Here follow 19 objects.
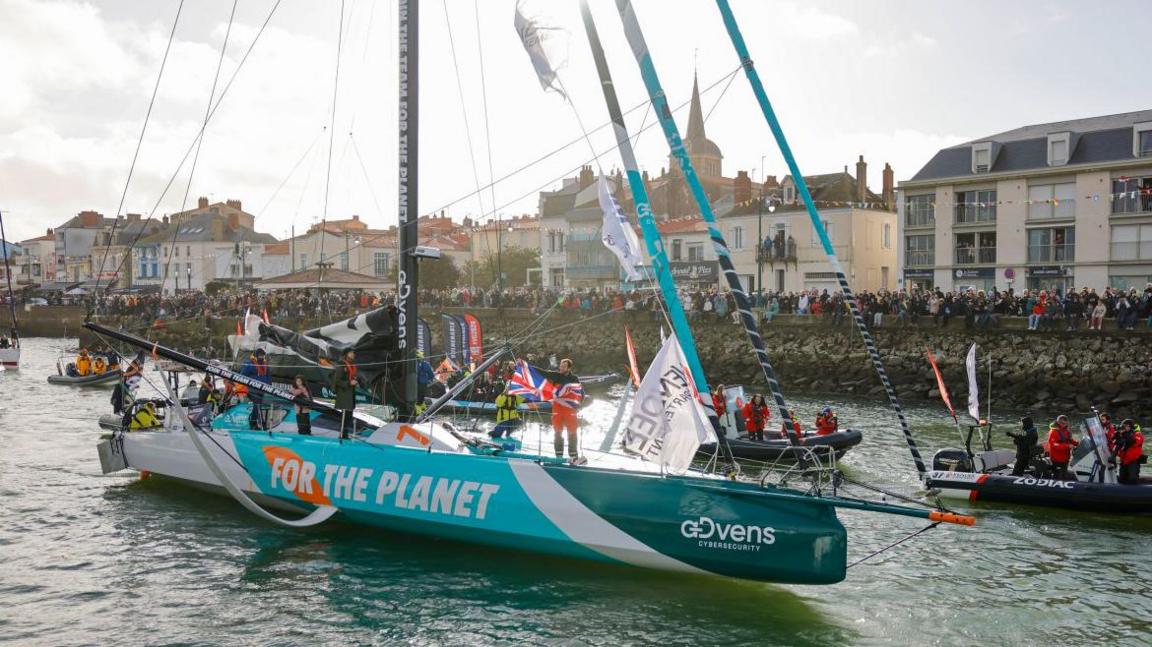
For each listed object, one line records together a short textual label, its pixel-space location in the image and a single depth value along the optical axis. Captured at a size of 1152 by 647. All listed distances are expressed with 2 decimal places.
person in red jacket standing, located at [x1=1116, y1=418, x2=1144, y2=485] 17.06
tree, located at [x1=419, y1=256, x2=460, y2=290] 79.44
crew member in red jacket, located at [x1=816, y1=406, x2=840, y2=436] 21.62
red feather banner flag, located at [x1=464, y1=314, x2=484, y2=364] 24.44
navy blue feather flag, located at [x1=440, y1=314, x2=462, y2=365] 25.12
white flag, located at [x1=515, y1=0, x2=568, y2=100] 13.90
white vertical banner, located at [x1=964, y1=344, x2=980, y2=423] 18.60
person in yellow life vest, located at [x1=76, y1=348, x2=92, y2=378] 41.09
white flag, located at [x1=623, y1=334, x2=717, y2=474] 12.11
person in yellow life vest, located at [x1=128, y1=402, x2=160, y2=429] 19.08
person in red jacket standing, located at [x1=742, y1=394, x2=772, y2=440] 21.72
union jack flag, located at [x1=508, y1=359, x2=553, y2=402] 17.66
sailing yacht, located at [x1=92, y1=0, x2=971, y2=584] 11.77
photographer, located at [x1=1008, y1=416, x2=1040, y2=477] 18.22
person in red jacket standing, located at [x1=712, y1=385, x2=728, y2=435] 21.48
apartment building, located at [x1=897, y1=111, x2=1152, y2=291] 46.75
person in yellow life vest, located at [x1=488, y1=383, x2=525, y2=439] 19.56
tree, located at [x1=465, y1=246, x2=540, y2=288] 81.94
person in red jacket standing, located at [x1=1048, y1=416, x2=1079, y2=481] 17.69
